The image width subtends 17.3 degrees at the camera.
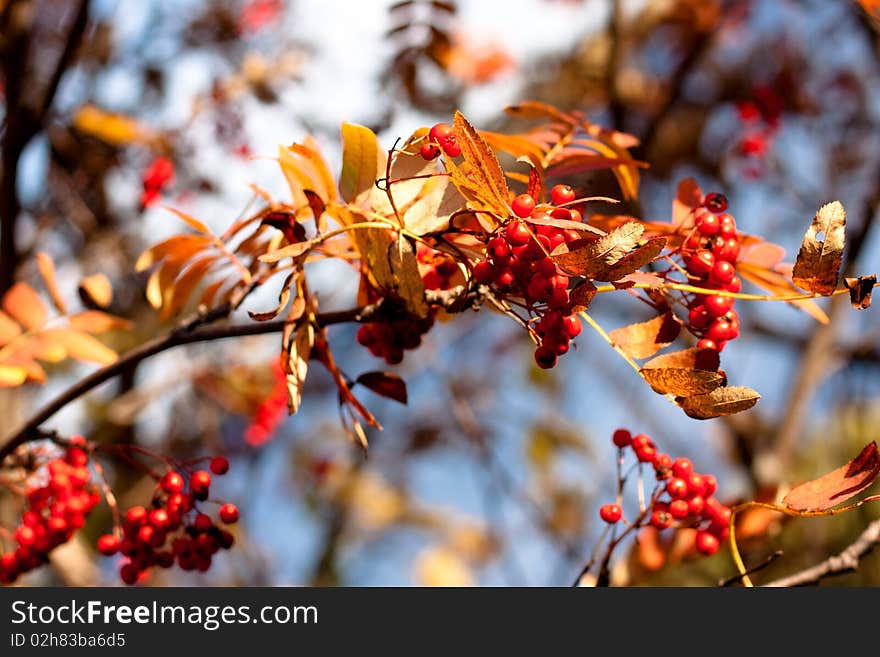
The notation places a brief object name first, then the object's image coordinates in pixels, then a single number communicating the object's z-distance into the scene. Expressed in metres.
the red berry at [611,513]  1.23
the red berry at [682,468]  1.20
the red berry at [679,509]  1.20
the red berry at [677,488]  1.20
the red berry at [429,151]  1.13
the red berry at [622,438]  1.22
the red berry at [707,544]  1.22
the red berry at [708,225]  1.15
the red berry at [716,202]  1.18
